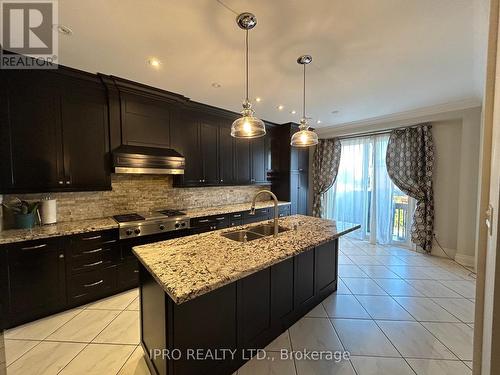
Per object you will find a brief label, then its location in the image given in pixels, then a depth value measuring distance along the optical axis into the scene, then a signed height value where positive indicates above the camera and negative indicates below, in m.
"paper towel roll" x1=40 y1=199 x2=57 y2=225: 2.34 -0.38
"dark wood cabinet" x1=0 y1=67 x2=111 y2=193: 2.11 +0.52
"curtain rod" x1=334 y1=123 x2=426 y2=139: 4.05 +1.00
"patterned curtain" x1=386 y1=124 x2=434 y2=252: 3.80 +0.12
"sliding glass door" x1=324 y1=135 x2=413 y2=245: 4.32 -0.38
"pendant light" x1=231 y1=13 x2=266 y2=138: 1.68 +0.48
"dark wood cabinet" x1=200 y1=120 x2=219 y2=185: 3.72 +0.52
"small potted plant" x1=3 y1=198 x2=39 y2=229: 2.21 -0.38
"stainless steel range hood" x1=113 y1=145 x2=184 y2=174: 2.70 +0.26
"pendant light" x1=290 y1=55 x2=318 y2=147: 2.34 +0.48
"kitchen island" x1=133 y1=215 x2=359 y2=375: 1.23 -0.88
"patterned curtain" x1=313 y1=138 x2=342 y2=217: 5.04 +0.29
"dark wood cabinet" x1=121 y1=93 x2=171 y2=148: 2.81 +0.83
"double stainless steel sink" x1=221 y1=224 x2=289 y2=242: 2.16 -0.59
